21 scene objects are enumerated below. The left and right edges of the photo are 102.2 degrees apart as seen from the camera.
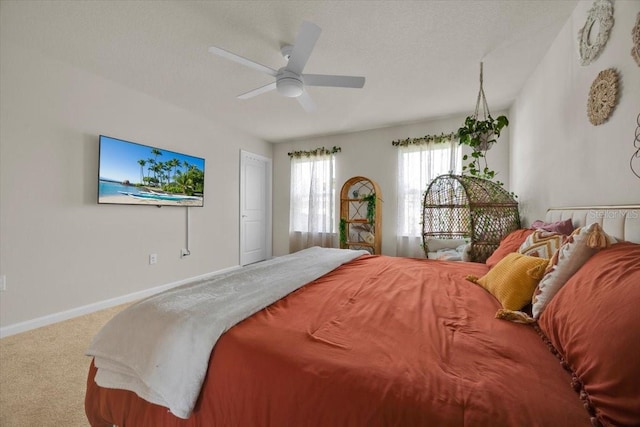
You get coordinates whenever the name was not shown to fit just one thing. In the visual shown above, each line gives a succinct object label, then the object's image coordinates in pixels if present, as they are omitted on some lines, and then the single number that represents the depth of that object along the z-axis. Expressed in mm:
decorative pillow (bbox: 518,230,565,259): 1308
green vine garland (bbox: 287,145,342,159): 4688
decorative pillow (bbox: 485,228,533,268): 1796
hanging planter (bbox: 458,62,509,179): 2484
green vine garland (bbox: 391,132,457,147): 3836
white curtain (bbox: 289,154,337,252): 4750
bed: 598
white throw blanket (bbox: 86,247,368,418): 883
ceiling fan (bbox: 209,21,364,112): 1768
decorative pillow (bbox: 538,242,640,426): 544
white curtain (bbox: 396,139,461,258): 3869
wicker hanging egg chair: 2613
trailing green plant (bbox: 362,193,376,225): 4117
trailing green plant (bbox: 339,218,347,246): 4312
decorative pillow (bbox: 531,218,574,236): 1555
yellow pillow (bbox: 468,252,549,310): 1138
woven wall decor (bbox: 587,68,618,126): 1393
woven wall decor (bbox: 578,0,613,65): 1447
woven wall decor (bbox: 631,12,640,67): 1205
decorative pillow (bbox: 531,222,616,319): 993
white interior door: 4723
